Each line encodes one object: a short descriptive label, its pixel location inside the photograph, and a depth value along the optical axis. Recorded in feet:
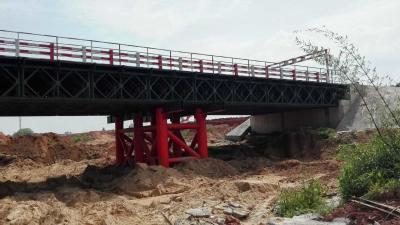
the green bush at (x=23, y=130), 349.00
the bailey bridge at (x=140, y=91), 69.67
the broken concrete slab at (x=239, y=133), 138.74
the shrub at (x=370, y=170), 37.86
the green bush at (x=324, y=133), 109.85
